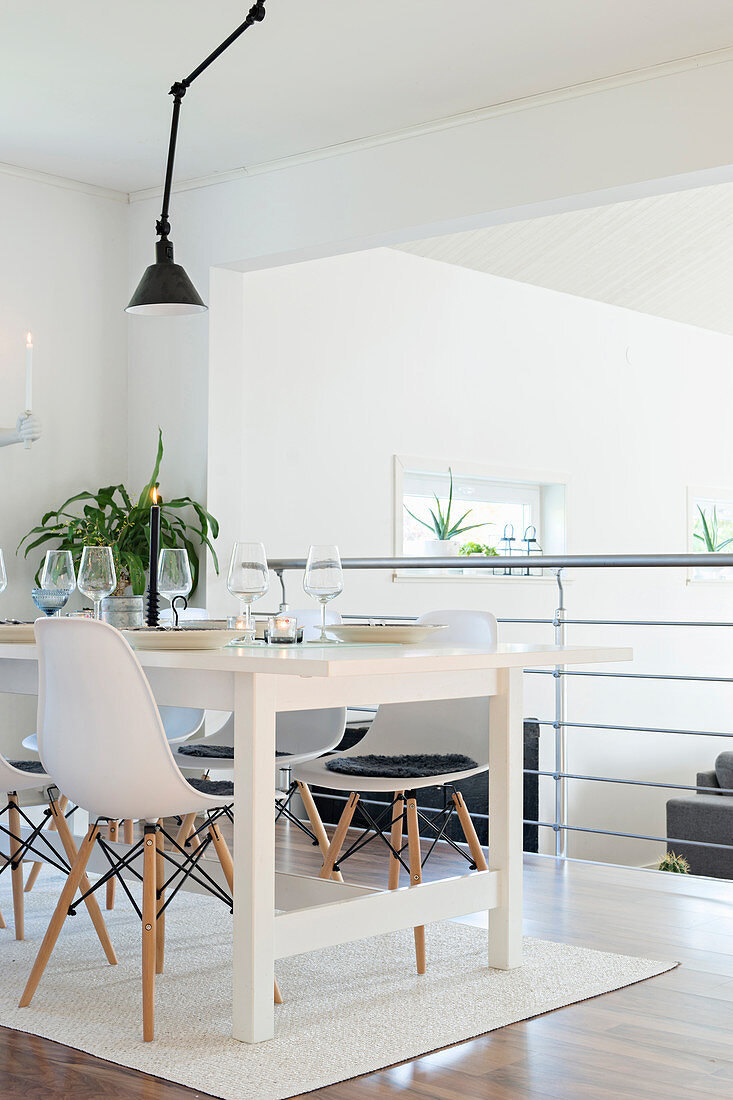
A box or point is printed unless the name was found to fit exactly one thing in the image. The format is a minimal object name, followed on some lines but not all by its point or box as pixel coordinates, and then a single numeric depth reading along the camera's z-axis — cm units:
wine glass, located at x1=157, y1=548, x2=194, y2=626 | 273
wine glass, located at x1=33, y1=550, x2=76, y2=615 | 286
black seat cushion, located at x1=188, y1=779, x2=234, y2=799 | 248
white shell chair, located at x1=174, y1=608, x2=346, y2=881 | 329
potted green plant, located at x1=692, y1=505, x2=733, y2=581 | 816
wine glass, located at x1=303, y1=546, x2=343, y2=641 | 259
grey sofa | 590
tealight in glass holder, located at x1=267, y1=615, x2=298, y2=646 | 254
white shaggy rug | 214
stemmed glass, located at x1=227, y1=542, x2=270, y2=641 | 260
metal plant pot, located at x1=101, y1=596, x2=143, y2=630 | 279
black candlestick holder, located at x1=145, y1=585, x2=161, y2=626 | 269
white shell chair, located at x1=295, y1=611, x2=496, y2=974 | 284
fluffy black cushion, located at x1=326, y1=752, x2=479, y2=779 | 284
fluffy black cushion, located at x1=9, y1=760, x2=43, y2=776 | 293
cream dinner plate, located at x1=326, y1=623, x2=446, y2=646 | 253
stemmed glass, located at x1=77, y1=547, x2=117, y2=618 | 275
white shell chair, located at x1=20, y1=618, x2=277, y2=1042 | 225
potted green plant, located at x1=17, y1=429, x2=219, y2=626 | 460
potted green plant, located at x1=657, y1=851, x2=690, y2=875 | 607
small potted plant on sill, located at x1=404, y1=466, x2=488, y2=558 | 613
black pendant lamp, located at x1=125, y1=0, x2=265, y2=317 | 339
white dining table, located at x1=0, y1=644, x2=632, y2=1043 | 220
